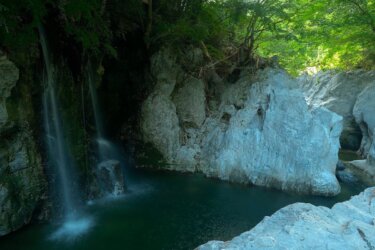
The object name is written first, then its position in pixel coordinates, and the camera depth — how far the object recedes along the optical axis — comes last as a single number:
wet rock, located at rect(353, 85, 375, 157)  17.17
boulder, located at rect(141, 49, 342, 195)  12.12
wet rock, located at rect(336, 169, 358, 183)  13.51
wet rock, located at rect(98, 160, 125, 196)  10.79
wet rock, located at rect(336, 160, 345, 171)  14.41
